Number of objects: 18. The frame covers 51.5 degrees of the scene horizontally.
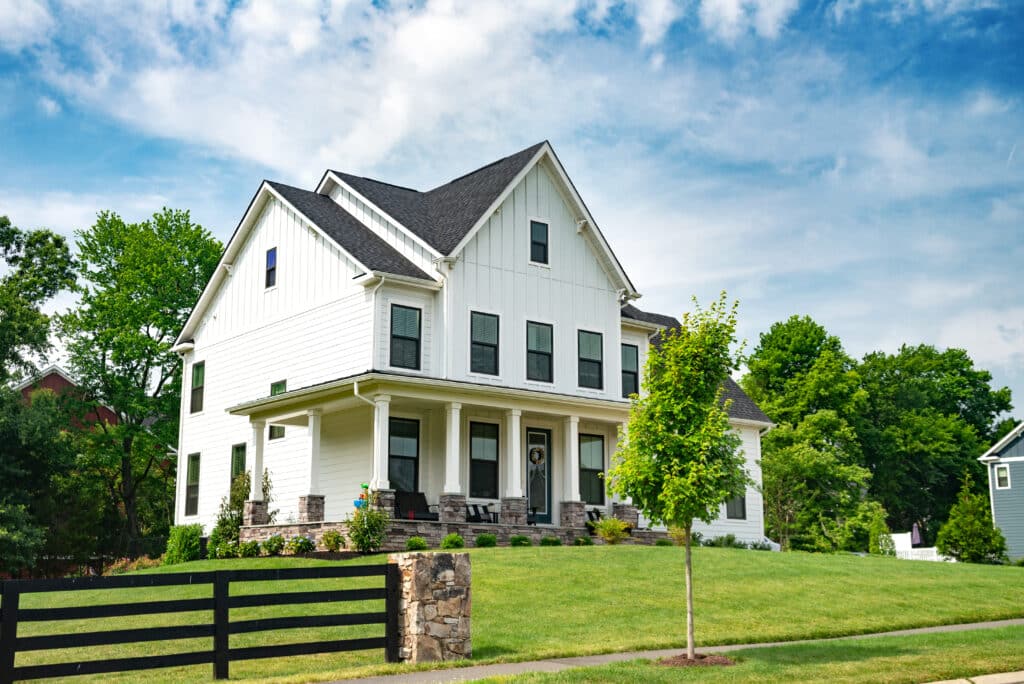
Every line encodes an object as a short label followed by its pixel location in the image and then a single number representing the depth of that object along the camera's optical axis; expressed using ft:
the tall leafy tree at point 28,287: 115.03
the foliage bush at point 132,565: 108.68
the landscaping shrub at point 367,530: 78.95
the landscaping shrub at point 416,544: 80.48
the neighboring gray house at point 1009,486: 159.53
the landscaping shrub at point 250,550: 86.99
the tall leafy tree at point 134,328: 143.43
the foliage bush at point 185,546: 103.60
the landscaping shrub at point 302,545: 83.64
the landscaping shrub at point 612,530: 91.20
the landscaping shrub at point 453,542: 81.30
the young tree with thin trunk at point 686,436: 46.06
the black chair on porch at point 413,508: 87.98
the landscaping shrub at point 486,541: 84.23
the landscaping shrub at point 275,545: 85.25
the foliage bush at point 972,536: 114.83
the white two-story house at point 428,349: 90.63
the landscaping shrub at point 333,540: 80.74
